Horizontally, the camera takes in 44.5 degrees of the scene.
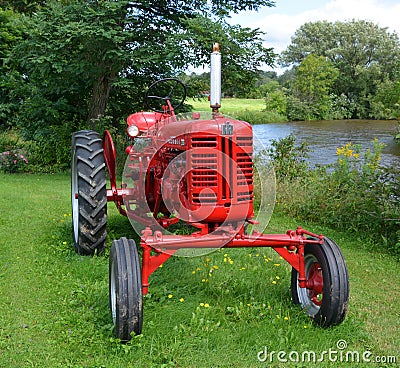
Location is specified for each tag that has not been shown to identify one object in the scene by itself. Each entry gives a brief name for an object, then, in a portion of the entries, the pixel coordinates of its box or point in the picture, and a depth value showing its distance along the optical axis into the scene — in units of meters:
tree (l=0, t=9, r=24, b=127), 14.31
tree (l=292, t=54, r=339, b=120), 28.12
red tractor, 3.24
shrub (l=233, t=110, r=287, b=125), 23.15
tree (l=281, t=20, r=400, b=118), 28.44
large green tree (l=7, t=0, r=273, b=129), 9.26
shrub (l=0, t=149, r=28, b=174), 11.09
